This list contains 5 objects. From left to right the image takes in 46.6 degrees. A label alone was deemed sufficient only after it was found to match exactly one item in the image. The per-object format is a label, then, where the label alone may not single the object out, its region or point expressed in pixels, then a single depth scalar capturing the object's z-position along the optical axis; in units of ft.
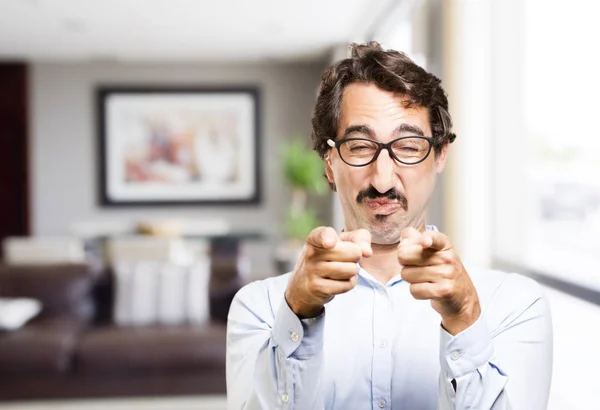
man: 3.07
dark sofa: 13.26
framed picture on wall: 28.73
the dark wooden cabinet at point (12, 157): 28.25
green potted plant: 24.33
